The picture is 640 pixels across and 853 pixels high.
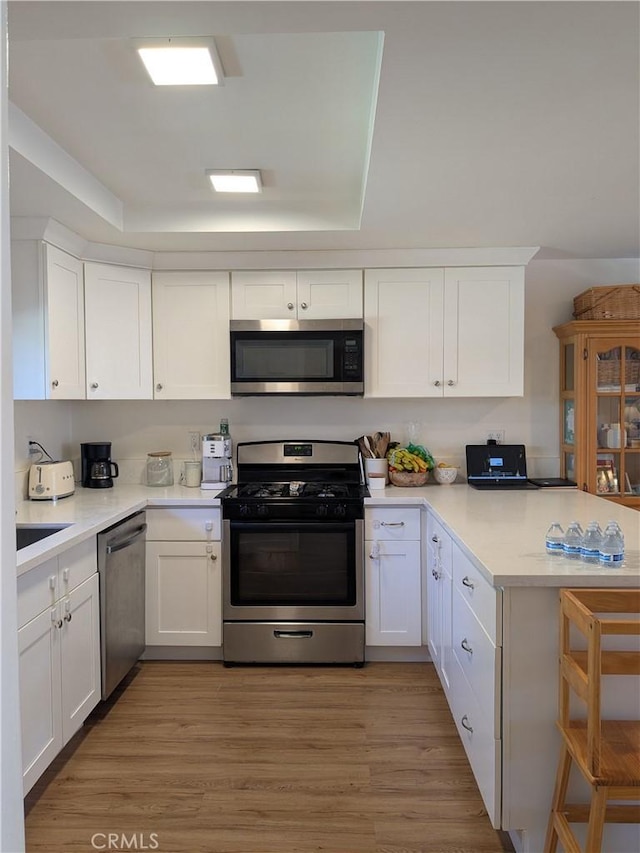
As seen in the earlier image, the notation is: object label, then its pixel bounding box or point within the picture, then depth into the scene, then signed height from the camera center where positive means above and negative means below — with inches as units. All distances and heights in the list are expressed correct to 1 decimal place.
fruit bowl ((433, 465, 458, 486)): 132.5 -13.3
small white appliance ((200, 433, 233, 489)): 128.7 -9.5
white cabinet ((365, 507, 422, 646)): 117.3 -31.9
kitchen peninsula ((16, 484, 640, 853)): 63.8 -27.4
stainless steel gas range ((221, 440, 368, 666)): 116.6 -33.3
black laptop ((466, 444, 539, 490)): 133.0 -10.7
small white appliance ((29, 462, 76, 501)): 114.7 -12.5
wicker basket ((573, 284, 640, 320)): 122.8 +25.4
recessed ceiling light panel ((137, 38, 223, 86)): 59.4 +39.8
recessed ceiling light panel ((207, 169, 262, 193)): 93.6 +41.3
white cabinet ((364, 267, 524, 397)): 125.7 +19.6
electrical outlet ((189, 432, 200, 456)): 139.3 -5.7
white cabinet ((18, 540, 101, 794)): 72.6 -33.8
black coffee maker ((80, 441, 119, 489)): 131.0 -10.4
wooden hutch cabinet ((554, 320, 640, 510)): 123.3 +2.2
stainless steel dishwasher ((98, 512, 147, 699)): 97.6 -33.1
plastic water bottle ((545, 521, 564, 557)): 70.2 -15.8
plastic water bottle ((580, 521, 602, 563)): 66.8 -15.2
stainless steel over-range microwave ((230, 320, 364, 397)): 123.4 +13.9
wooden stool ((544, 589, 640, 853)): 51.5 -32.6
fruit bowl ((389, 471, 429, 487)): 128.1 -13.5
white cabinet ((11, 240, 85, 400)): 104.0 +19.4
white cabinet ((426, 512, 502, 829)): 64.3 -33.0
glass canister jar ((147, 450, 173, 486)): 135.4 -11.8
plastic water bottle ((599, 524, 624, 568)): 65.2 -15.4
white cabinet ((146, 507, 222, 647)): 118.3 -33.4
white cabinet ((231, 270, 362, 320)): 126.2 +28.3
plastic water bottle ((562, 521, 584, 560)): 68.7 -15.4
